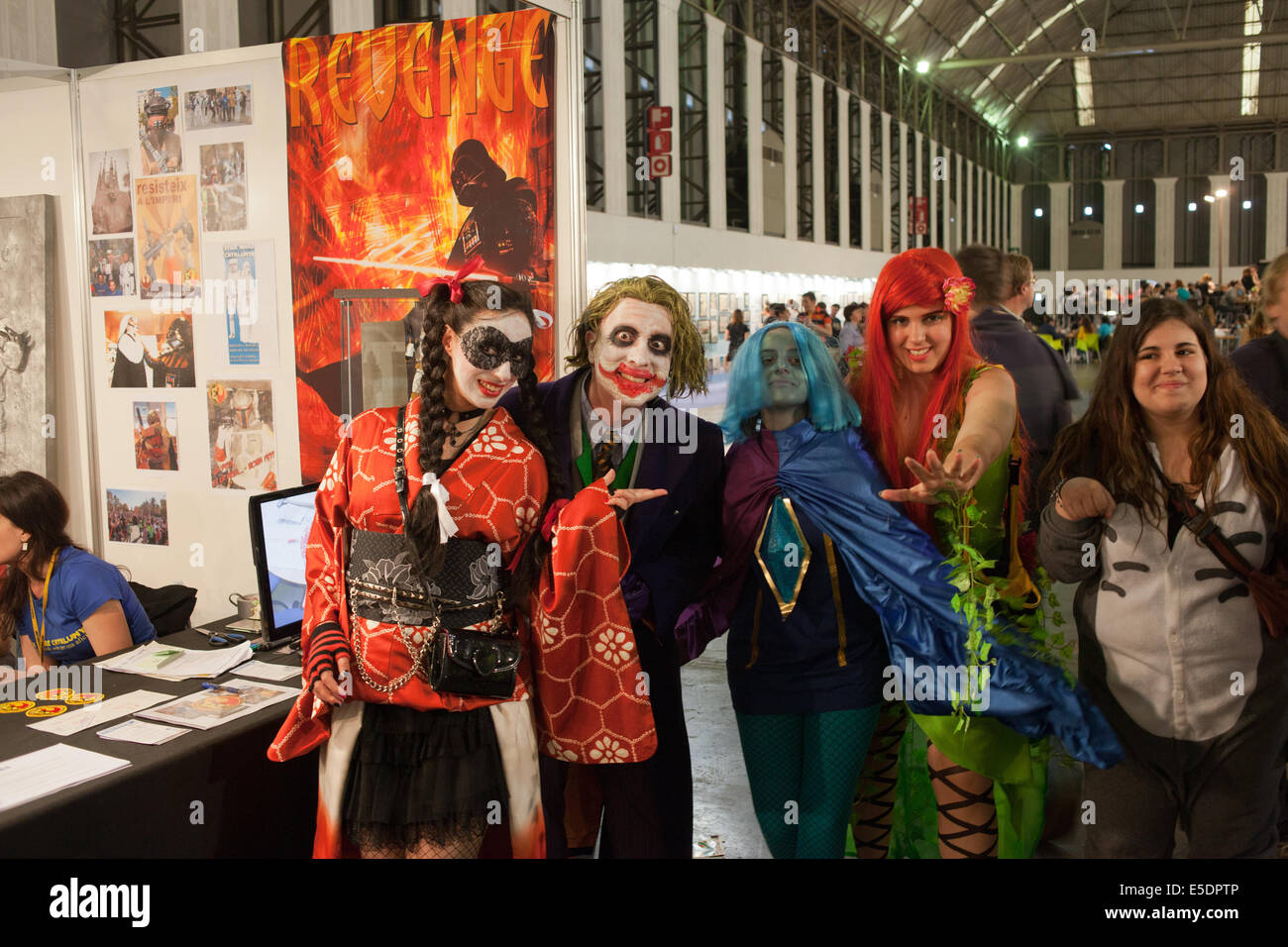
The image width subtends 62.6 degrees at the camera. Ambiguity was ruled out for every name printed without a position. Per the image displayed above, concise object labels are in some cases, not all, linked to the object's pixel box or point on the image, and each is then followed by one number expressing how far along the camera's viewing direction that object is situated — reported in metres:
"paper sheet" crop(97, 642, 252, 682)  2.92
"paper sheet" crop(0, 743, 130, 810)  2.17
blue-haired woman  2.36
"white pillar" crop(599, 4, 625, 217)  13.63
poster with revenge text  3.44
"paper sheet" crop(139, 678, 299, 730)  2.60
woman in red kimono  2.08
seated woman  3.04
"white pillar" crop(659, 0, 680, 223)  15.15
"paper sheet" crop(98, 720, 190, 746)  2.48
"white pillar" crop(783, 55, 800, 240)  20.08
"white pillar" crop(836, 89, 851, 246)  23.08
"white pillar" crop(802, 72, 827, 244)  21.50
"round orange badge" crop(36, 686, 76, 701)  2.72
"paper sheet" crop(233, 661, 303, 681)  2.93
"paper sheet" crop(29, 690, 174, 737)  2.53
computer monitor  2.99
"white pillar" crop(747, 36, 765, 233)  18.22
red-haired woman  2.39
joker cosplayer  2.43
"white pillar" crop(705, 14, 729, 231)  16.72
